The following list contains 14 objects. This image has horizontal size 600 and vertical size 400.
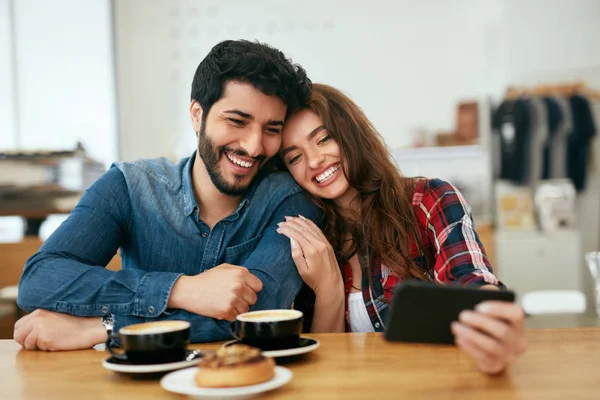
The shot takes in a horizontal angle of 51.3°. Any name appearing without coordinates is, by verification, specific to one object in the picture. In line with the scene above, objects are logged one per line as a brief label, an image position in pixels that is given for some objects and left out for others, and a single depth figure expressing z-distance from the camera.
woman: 1.53
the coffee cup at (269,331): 1.02
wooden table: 0.87
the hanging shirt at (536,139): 5.13
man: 1.33
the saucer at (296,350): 1.01
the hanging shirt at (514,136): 5.12
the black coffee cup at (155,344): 0.97
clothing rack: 5.22
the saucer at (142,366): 0.95
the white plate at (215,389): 0.81
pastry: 0.82
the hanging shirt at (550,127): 5.11
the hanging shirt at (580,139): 5.13
